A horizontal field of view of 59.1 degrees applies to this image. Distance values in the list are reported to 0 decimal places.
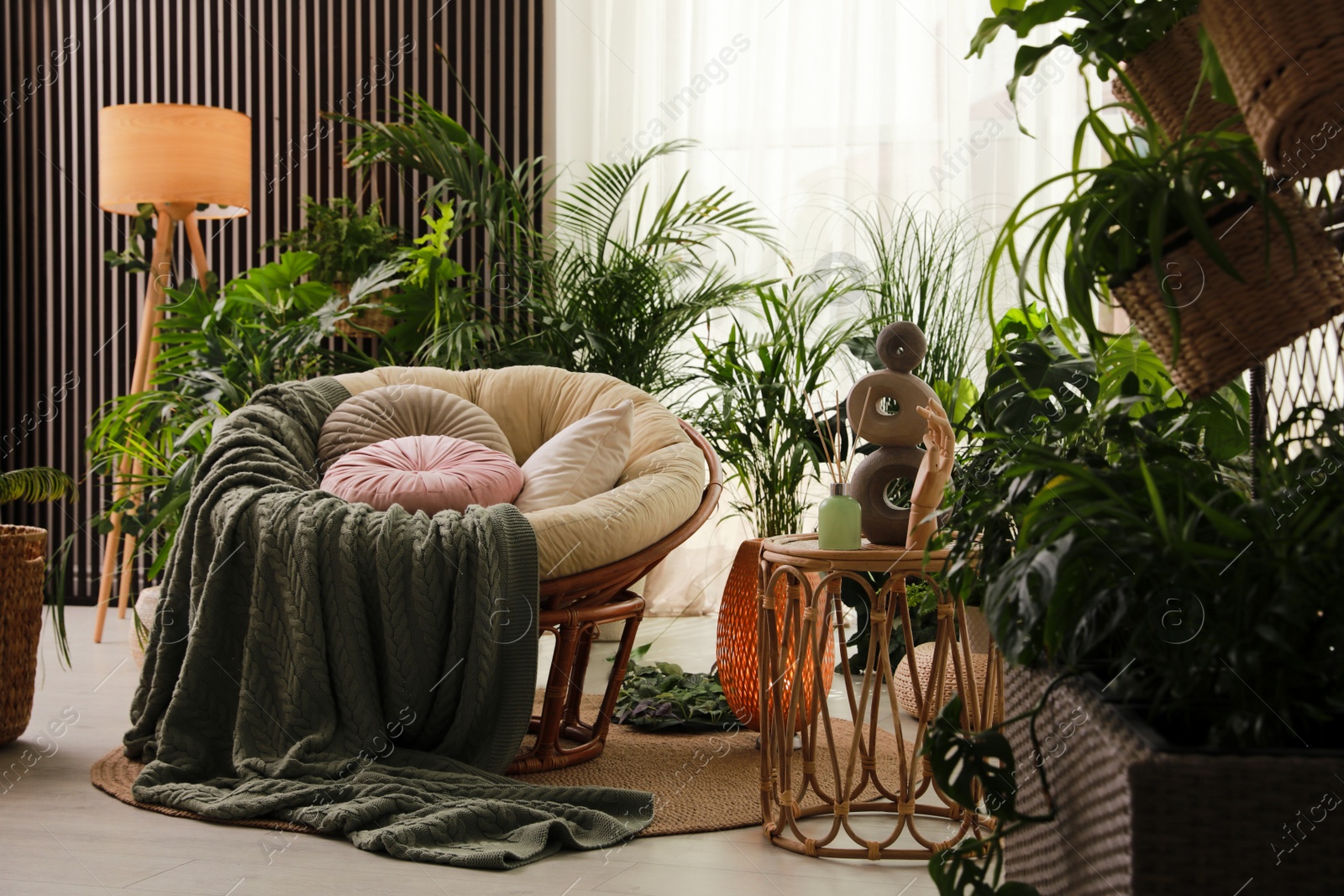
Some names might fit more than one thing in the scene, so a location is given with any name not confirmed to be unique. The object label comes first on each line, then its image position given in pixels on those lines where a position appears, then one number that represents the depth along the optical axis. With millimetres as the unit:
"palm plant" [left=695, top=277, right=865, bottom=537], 3428
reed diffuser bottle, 1889
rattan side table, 1828
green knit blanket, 2117
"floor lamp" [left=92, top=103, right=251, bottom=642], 3727
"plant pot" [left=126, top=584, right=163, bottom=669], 2896
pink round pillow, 2406
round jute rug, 2049
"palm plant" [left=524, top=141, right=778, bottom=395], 3566
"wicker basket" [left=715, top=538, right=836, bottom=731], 2574
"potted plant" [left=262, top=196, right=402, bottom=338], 3949
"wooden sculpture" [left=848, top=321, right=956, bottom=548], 1968
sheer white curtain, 4262
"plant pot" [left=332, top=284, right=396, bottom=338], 3865
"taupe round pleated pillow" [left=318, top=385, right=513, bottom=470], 2668
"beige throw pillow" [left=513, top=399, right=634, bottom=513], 2533
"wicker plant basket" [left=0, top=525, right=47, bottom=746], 2383
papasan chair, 2289
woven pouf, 2770
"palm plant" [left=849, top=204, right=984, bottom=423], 3447
